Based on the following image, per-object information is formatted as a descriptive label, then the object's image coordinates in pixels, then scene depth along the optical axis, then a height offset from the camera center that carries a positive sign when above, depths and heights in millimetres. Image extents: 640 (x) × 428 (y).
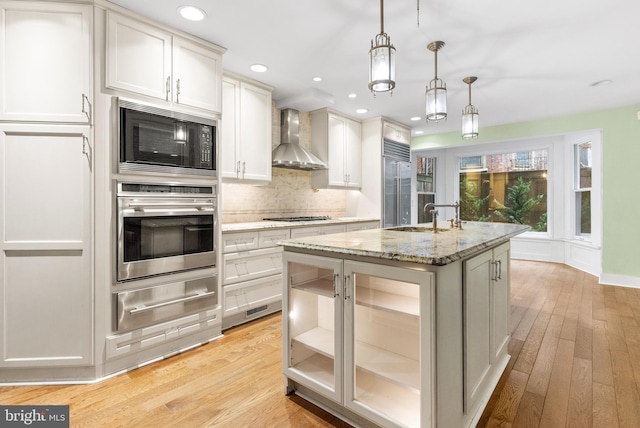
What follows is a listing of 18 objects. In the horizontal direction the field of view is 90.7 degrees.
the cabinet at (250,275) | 2943 -627
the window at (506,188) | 6367 +513
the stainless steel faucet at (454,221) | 2533 -84
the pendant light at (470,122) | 2994 +854
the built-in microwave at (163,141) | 2238 +545
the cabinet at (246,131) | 3258 +874
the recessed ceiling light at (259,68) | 3182 +1468
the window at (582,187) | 5344 +425
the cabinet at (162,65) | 2207 +1130
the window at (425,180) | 7438 +746
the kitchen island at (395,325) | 1372 -612
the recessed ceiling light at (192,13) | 2252 +1448
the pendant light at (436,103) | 2432 +843
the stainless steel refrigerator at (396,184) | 5125 +467
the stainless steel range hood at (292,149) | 3924 +808
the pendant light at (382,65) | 1755 +826
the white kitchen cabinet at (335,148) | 4598 +961
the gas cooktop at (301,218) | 4188 -92
